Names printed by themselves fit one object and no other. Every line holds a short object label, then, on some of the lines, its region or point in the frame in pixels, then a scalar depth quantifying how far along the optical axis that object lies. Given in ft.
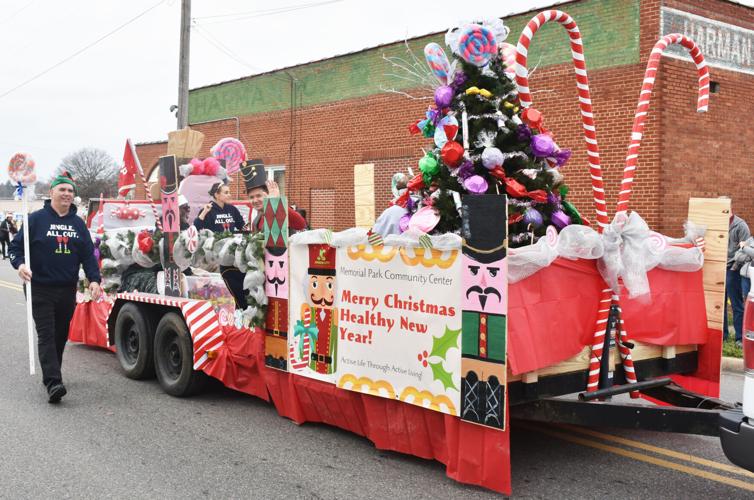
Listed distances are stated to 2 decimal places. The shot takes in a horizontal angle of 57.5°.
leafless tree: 168.66
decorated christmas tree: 16.35
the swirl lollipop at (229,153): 29.14
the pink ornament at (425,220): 16.17
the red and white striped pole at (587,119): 14.97
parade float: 13.66
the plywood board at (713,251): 16.83
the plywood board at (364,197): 23.30
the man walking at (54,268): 20.97
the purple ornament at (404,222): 17.61
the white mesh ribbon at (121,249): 24.29
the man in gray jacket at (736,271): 31.07
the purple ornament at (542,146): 16.93
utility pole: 57.26
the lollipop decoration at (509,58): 17.80
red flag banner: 29.86
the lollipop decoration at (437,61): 17.66
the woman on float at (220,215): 25.05
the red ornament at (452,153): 16.24
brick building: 41.16
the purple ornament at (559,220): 16.84
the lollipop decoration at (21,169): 24.31
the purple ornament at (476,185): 16.08
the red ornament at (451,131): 16.78
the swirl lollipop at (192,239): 20.97
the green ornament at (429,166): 17.06
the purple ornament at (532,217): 16.33
